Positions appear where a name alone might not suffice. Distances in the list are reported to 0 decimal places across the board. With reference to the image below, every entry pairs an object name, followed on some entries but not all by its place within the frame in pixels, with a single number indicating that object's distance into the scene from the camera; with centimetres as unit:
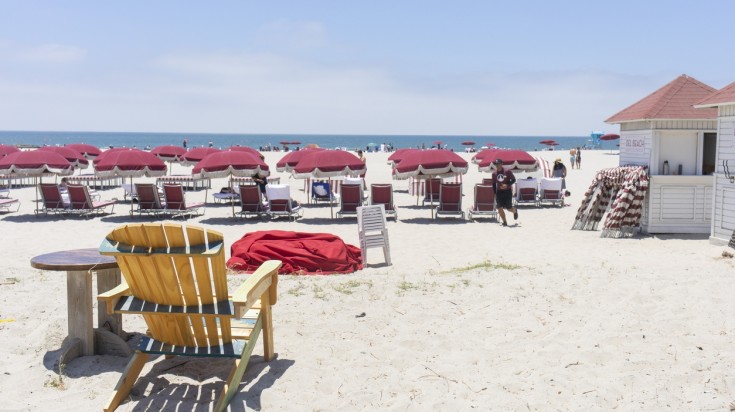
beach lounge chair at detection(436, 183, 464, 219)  1438
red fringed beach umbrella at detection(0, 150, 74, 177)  1475
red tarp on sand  811
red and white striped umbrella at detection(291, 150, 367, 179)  1414
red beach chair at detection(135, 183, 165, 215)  1467
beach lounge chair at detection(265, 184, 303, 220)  1449
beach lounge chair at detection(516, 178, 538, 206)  1753
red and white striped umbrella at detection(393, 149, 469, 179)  1436
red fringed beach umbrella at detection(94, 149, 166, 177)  1477
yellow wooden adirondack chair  358
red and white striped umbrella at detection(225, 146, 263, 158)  2246
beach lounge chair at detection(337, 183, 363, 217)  1443
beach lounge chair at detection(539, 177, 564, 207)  1741
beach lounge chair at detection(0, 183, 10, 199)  1883
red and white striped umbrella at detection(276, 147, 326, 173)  1795
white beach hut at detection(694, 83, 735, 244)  1040
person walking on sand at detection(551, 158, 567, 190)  2077
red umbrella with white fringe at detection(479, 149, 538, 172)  1745
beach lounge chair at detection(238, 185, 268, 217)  1442
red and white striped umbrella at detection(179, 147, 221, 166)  2138
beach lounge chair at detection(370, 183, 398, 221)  1468
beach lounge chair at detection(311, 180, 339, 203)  1817
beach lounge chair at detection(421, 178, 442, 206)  1584
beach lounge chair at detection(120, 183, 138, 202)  1692
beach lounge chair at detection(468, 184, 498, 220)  1442
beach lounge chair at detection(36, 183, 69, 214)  1476
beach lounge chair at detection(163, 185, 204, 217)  1475
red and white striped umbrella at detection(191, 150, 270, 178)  1420
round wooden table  431
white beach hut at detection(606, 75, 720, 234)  1209
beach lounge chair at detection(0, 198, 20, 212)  1556
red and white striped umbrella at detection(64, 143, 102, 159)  2638
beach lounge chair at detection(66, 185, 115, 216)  1469
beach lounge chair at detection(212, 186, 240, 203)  1728
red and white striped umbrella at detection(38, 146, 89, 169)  2111
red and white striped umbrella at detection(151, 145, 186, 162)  2386
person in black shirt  1380
